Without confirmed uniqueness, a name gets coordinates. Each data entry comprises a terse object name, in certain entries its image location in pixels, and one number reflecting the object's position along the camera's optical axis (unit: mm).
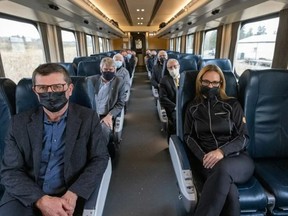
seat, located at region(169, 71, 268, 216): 1341
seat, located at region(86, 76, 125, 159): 2492
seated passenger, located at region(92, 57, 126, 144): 2725
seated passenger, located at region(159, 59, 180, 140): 2990
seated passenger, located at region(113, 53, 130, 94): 3651
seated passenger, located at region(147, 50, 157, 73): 7672
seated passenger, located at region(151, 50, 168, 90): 4461
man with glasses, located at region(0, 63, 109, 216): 1274
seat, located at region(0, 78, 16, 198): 1524
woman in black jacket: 1454
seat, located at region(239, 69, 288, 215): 1758
